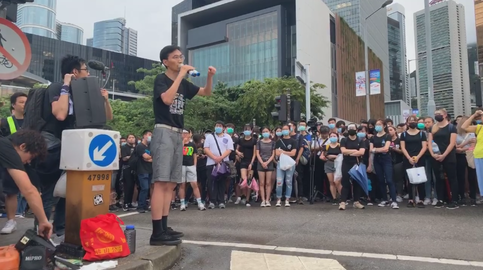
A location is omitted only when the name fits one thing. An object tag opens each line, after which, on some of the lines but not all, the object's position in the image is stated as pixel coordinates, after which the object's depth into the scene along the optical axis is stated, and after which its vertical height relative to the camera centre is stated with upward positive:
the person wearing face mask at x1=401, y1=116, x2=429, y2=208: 7.89 +0.22
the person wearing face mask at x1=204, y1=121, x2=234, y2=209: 8.91 +0.11
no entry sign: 4.99 +1.56
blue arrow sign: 3.60 +0.11
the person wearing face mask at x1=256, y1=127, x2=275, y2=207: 8.86 -0.06
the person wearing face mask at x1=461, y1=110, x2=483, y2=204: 7.02 +0.19
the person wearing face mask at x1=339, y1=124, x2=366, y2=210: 7.90 +0.03
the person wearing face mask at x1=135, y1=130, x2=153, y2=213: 8.72 -0.30
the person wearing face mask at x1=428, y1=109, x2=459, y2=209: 7.67 +0.11
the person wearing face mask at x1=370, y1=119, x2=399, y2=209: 8.06 +0.00
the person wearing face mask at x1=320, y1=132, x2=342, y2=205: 8.74 +0.01
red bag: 3.40 -0.74
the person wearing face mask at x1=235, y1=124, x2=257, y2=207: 9.19 +0.09
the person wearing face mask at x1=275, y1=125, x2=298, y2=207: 8.71 +0.13
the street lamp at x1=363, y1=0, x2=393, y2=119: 25.58 +5.31
